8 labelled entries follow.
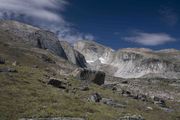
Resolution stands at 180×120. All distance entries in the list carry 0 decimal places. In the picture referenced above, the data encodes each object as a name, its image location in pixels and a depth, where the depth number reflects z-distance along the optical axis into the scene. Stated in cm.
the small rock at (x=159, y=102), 3904
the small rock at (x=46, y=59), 7900
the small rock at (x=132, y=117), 1814
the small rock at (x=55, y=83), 3040
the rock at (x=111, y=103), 2728
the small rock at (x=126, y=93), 3832
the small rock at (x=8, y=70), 3052
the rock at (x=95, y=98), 2662
